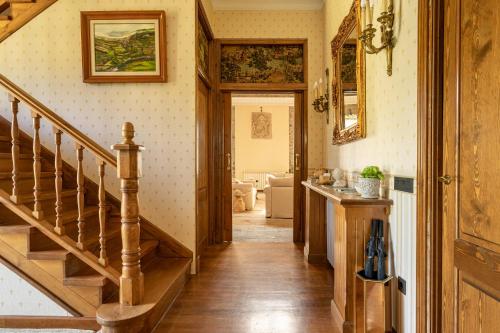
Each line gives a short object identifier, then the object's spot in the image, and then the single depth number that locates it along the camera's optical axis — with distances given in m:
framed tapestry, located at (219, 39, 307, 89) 4.46
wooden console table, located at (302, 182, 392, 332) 2.04
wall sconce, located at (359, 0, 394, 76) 2.01
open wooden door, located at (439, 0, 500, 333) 1.21
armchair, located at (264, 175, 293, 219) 5.90
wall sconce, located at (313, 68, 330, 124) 3.93
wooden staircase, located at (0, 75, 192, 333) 2.07
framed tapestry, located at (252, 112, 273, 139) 10.23
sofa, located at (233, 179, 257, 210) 7.20
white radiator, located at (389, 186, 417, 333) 1.78
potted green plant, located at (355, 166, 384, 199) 2.11
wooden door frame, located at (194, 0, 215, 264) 4.12
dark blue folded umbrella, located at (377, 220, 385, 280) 1.90
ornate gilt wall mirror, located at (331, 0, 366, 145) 2.60
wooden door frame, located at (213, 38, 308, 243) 4.40
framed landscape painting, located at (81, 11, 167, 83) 3.18
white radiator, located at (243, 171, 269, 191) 10.13
